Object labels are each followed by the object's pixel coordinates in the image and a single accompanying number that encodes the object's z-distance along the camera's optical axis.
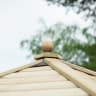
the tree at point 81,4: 13.73
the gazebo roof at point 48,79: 3.00
